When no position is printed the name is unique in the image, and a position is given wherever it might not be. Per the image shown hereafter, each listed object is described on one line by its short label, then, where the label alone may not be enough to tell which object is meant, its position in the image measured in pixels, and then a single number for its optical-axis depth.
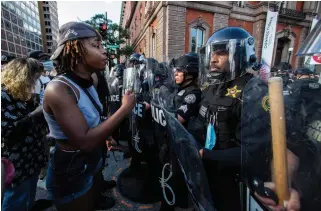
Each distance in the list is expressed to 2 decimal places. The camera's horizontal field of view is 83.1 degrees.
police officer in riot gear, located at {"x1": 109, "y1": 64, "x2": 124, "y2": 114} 3.29
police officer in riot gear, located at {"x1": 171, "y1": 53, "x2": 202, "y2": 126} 1.87
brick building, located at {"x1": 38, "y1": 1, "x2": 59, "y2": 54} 78.25
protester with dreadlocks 1.07
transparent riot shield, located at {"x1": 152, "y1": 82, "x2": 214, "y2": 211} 1.02
